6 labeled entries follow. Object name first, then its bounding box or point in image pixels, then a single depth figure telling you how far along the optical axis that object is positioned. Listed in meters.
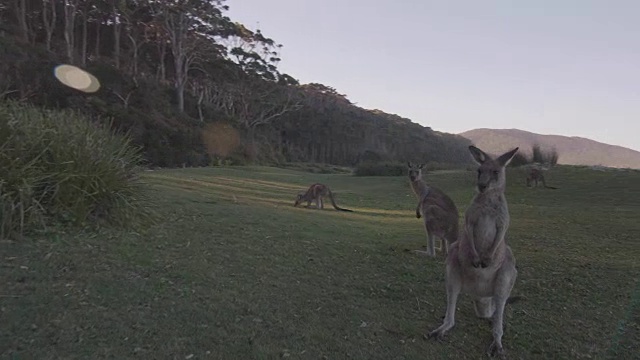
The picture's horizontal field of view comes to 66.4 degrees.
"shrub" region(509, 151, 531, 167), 26.74
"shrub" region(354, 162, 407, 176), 33.81
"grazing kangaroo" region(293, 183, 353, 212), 13.23
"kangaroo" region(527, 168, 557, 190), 21.22
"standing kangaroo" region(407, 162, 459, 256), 7.04
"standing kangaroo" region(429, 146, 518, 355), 4.23
